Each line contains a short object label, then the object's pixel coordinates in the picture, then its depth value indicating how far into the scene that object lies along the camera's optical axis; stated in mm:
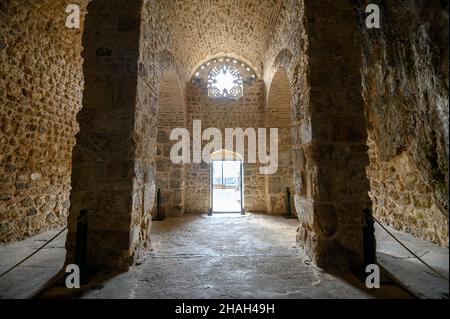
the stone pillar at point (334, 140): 2248
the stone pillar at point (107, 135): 2189
